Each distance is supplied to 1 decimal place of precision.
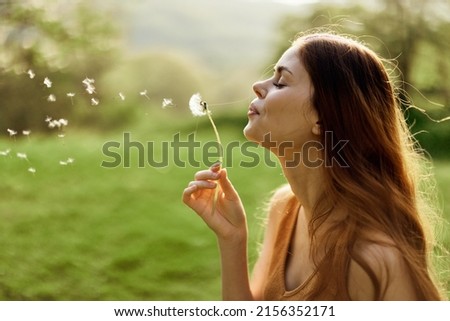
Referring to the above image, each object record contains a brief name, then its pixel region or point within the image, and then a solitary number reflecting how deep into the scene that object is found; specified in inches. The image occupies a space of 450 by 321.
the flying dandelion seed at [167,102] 87.8
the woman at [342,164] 79.7
